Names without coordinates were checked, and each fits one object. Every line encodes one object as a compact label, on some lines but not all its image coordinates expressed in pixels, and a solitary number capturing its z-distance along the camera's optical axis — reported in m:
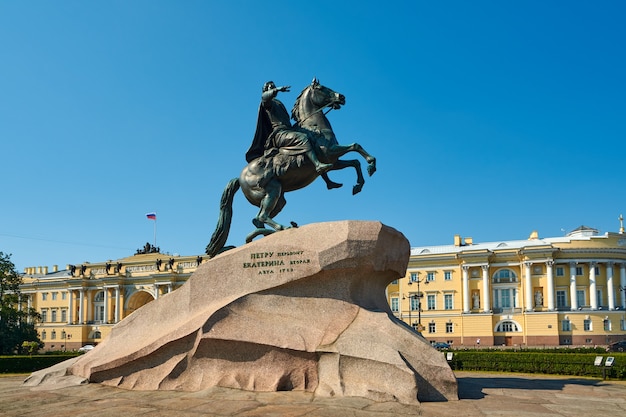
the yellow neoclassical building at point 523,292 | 67.25
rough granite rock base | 9.90
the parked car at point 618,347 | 46.06
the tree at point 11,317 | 42.94
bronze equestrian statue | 12.78
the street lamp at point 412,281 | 70.43
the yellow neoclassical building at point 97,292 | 82.31
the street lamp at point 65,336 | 86.75
